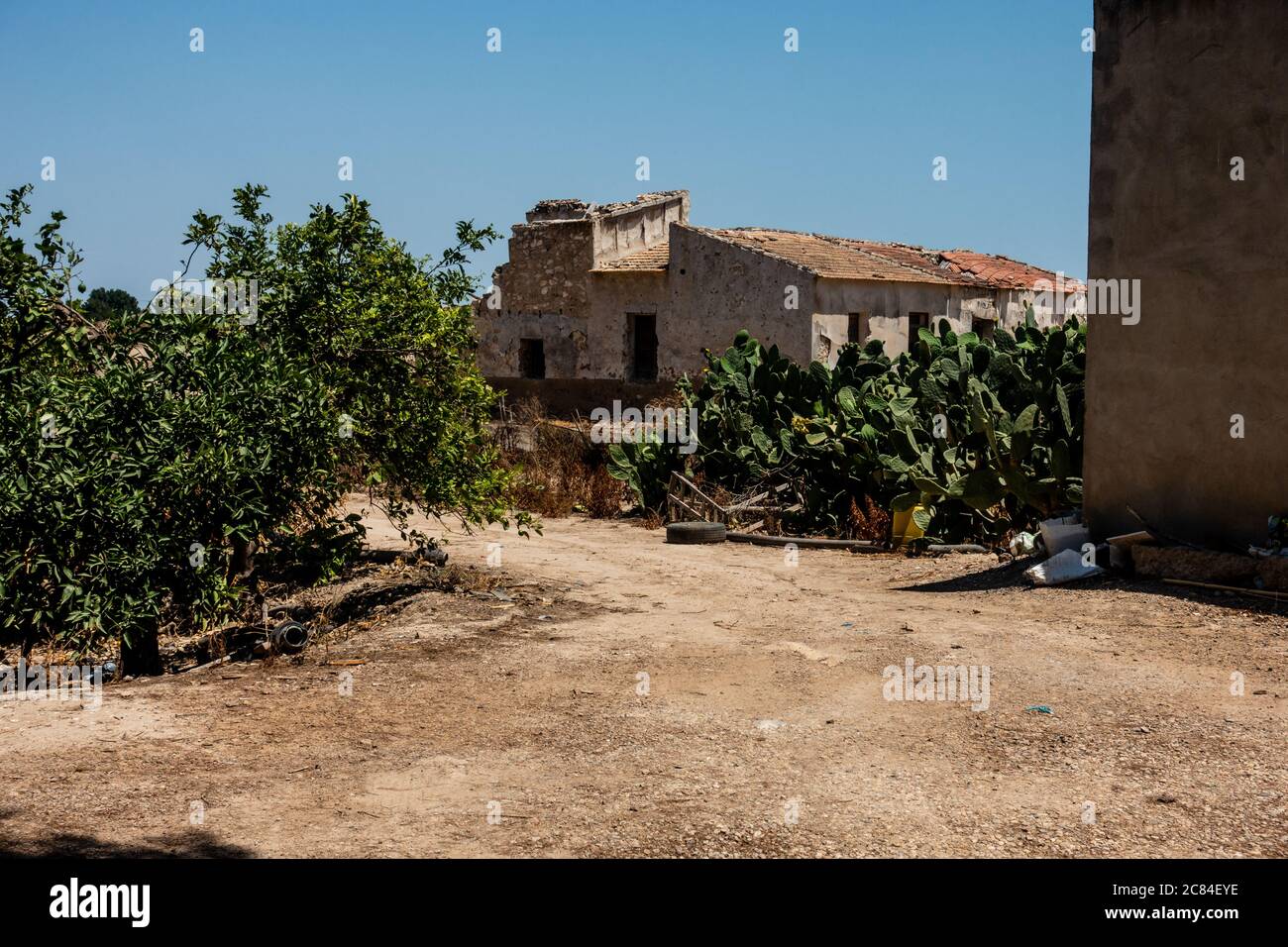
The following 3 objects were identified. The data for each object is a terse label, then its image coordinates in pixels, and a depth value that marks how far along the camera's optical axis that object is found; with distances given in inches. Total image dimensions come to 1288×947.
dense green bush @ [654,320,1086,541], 401.7
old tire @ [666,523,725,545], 508.1
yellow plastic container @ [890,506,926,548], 451.5
